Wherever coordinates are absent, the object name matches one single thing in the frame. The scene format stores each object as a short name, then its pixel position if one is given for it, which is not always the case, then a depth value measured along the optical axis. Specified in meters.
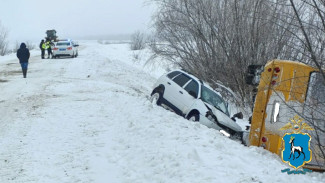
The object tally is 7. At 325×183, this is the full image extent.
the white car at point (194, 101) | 12.05
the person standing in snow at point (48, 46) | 33.59
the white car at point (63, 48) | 33.03
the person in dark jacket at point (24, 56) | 20.70
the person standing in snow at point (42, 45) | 33.25
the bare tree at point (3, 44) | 81.34
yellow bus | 7.41
